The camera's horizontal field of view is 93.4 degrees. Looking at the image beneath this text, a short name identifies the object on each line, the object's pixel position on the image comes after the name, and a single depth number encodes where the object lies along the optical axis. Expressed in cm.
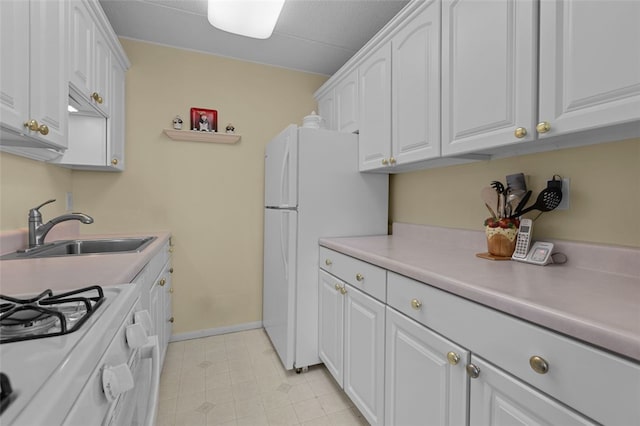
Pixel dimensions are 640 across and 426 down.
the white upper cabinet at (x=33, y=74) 100
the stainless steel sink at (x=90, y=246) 159
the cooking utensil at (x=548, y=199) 122
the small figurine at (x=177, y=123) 241
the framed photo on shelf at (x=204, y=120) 249
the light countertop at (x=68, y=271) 90
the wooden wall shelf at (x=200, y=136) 239
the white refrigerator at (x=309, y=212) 194
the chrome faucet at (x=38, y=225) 156
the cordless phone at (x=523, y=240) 125
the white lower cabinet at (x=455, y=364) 62
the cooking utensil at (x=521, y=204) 129
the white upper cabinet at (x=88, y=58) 145
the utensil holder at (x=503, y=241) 129
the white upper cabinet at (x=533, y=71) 85
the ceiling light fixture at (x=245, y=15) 164
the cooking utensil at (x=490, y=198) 144
